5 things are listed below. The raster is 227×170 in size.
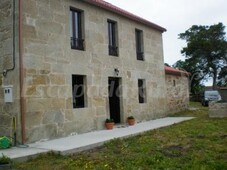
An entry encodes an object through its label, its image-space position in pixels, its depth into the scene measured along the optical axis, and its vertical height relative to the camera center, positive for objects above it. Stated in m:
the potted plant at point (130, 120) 9.35 -1.22
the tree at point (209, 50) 29.59 +6.12
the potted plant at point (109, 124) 8.37 -1.20
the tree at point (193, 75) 30.43 +2.55
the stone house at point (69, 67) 6.32 +1.07
